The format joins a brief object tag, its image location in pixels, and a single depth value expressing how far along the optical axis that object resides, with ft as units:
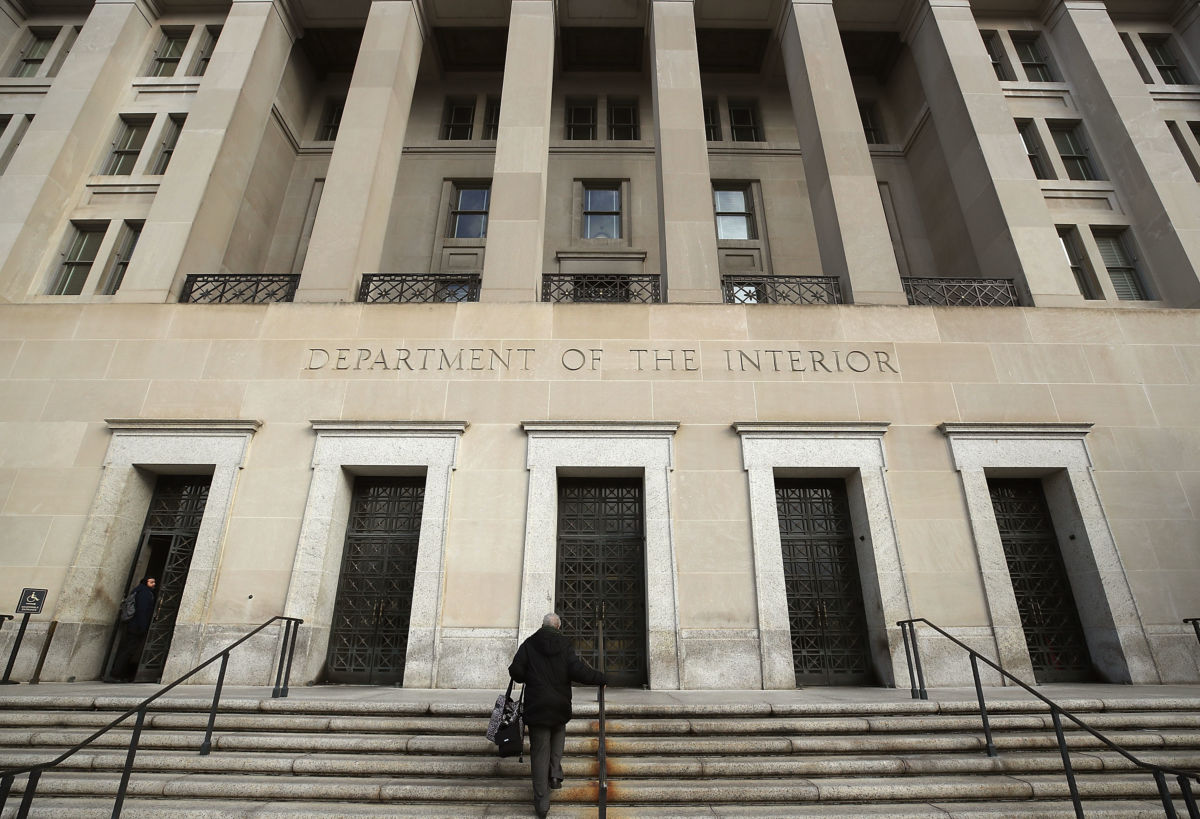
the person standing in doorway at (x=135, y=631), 31.24
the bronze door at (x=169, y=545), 32.37
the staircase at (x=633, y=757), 17.48
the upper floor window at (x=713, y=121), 58.49
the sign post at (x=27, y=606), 29.60
